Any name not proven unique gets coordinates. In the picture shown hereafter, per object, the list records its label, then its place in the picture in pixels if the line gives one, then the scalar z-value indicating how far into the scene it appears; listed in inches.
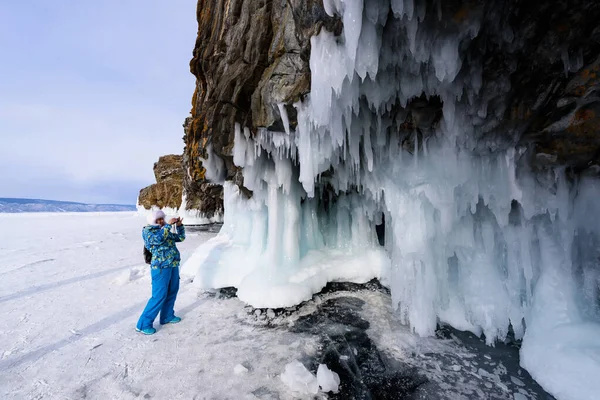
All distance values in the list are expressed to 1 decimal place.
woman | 176.2
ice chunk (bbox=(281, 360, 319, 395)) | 124.3
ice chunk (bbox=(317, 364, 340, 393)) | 125.3
